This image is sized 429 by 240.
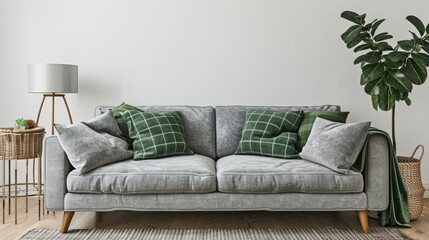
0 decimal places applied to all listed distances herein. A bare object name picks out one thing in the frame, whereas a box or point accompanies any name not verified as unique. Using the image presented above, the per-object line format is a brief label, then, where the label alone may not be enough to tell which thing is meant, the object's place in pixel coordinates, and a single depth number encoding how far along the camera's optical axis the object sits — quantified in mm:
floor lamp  3482
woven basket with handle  3246
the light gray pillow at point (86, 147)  2840
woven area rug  2803
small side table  3088
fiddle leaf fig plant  3160
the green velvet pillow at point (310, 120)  3363
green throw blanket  3020
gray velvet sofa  2836
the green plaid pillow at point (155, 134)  3220
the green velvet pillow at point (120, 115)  3390
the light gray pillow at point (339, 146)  2868
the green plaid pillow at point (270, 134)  3281
